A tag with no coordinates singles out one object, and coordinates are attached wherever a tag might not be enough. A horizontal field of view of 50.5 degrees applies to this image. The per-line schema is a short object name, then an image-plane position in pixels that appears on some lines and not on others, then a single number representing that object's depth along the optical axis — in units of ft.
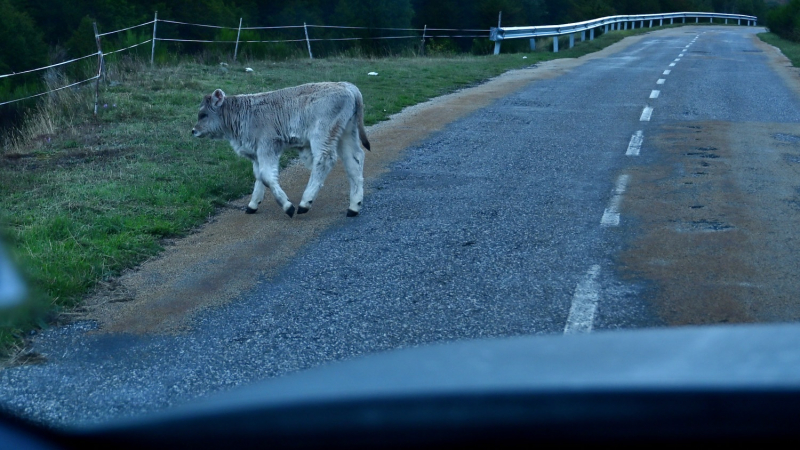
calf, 26.61
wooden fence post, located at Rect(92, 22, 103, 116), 46.79
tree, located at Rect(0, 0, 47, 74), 93.91
